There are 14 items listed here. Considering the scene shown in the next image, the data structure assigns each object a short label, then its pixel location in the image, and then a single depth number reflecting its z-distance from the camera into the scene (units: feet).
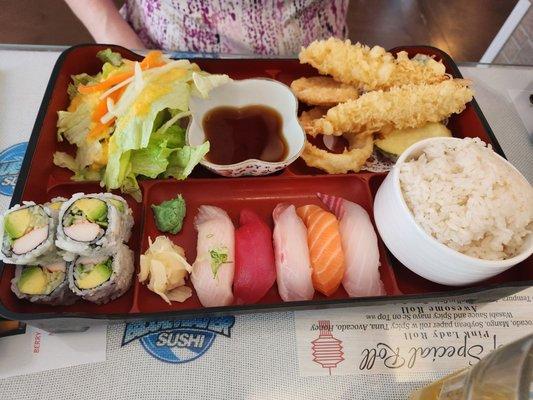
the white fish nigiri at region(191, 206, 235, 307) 1.02
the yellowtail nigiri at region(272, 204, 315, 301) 1.04
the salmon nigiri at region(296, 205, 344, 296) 1.05
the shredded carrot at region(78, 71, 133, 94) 1.21
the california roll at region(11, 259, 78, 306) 0.92
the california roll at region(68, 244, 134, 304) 0.94
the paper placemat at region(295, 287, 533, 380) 0.99
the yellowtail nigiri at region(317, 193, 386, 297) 1.06
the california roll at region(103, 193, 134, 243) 1.04
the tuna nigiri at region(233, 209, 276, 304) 1.03
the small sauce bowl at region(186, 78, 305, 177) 1.21
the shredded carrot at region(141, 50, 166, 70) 1.23
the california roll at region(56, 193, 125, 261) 0.94
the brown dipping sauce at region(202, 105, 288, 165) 1.25
